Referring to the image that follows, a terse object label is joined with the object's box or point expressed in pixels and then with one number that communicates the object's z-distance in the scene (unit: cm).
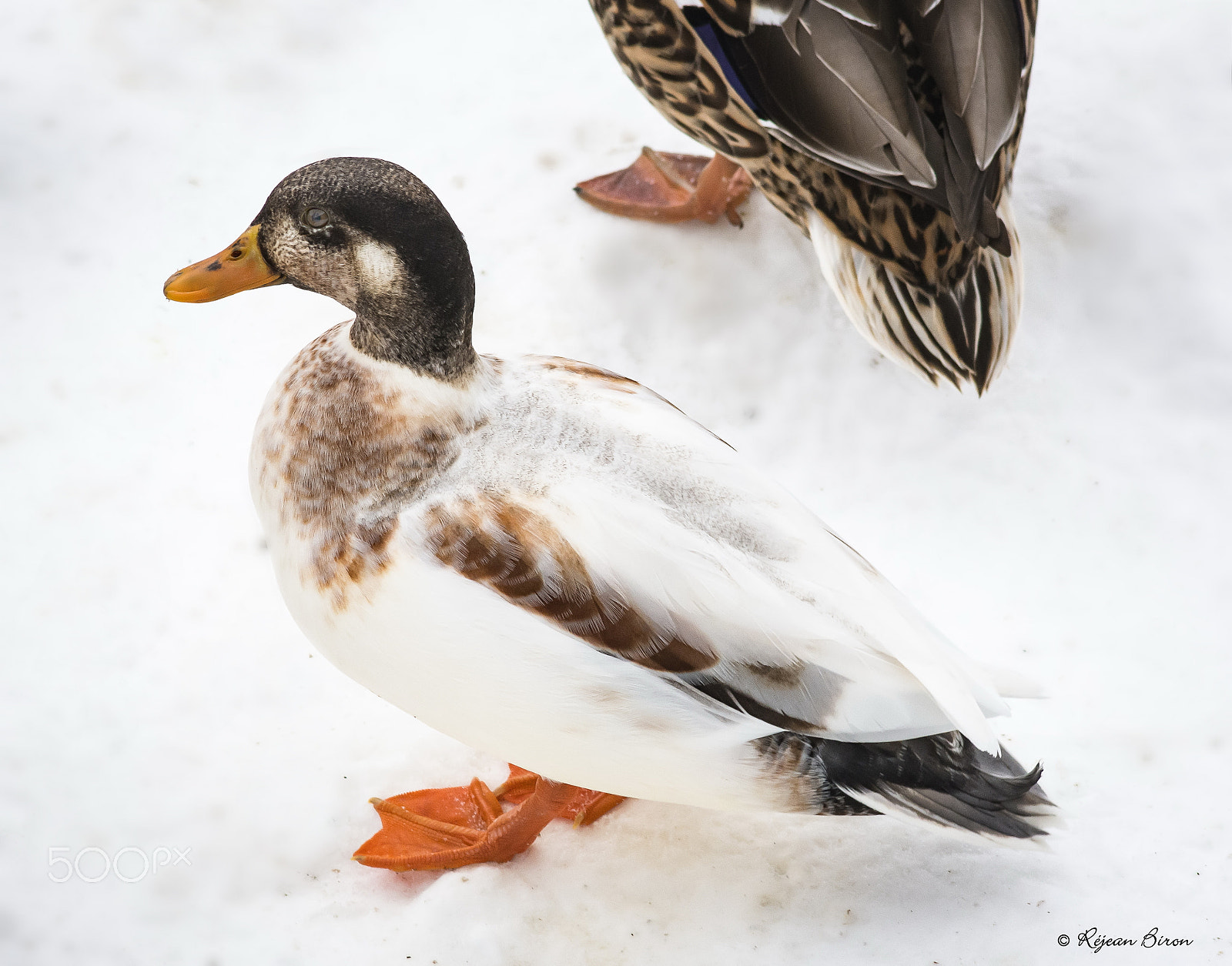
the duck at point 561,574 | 304
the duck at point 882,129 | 315
